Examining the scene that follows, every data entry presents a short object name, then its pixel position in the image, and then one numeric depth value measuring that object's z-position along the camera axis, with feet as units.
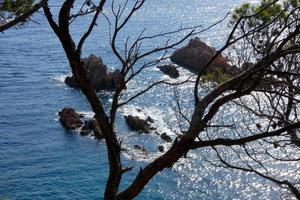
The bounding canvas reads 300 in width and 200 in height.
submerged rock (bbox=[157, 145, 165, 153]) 86.58
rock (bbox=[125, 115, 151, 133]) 96.62
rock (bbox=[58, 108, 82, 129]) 99.49
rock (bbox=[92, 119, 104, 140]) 94.68
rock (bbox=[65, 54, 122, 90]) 124.06
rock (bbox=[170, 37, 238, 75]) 138.00
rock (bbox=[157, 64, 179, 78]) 131.54
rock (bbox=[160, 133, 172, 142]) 90.86
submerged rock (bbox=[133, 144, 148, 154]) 87.57
